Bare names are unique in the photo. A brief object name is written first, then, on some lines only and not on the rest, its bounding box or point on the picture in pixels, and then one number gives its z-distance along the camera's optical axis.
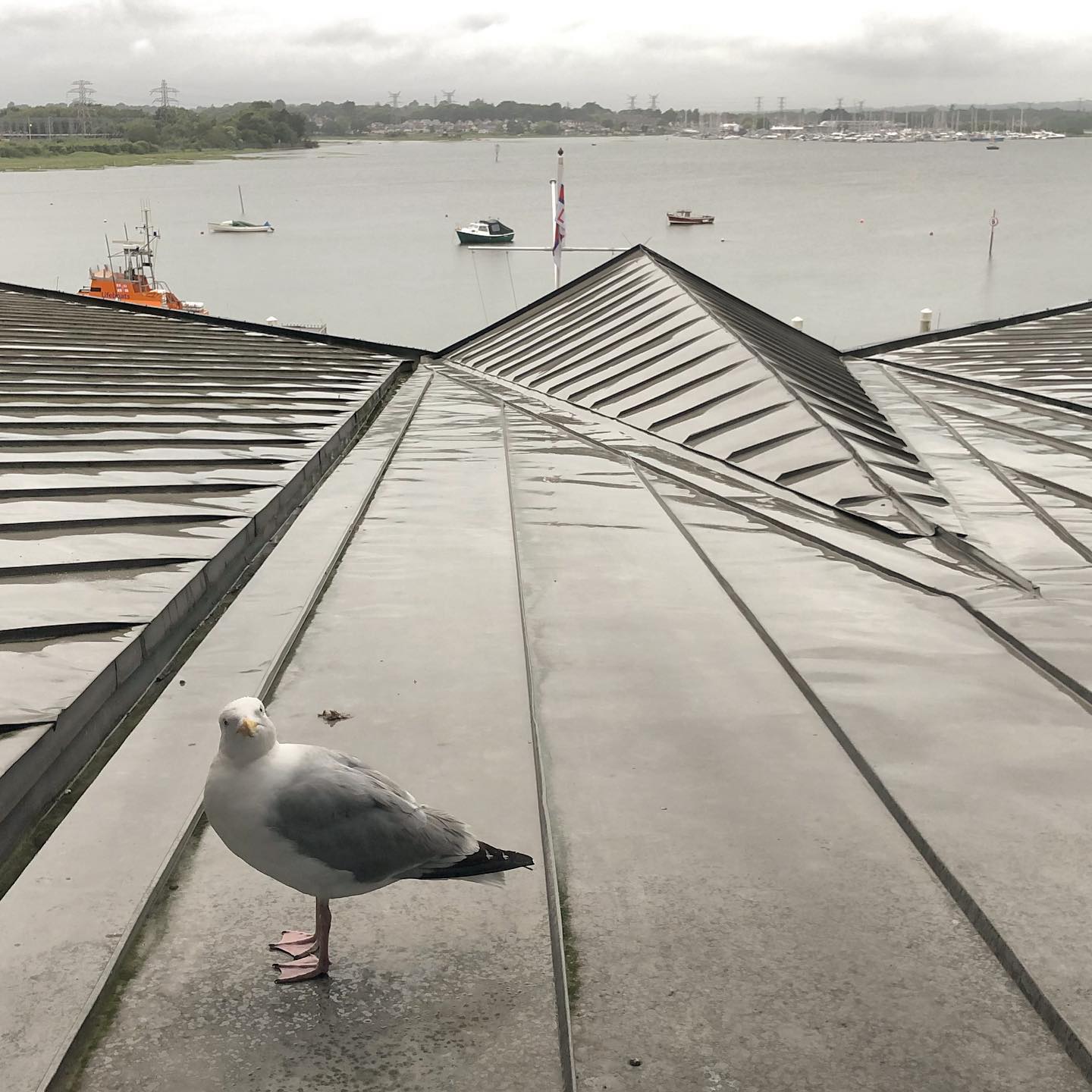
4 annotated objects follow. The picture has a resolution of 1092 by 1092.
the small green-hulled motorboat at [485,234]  109.38
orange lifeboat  67.31
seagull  4.24
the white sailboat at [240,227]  124.00
